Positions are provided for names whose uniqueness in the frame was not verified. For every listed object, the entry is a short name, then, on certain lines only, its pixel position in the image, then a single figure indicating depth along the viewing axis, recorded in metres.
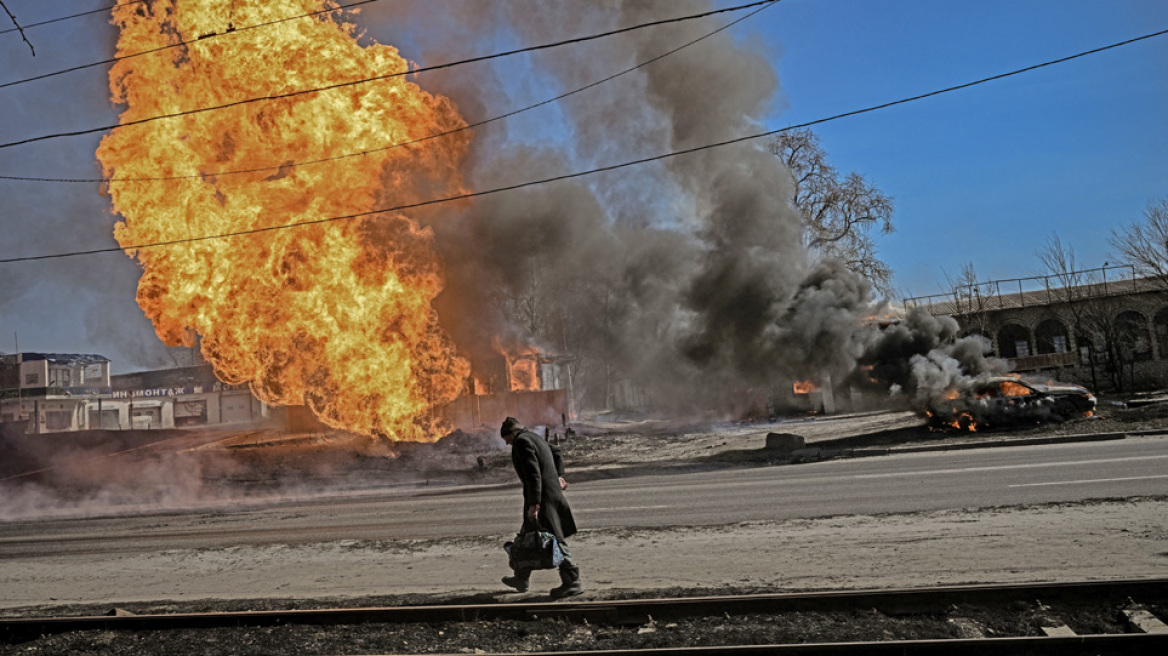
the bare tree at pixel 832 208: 39.41
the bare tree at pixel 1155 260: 30.42
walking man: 7.05
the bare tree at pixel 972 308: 41.09
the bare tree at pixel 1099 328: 33.34
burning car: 20.70
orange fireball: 17.38
